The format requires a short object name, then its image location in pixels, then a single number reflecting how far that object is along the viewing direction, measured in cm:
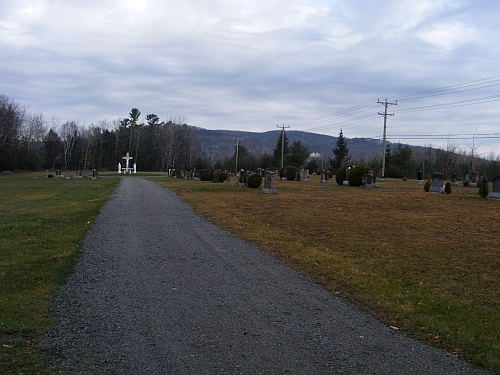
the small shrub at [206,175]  4193
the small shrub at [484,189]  2105
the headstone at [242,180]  3036
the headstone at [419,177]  4058
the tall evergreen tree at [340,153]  6575
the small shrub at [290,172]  4516
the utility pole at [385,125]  4664
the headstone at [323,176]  3850
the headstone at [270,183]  2459
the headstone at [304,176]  4311
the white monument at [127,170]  6651
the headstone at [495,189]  2050
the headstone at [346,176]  3406
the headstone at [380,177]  4227
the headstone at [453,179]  3641
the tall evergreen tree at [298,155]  7062
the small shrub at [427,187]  2652
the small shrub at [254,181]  2891
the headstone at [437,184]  2602
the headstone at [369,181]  3136
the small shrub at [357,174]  3278
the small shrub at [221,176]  3850
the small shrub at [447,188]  2458
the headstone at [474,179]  3373
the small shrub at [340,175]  3462
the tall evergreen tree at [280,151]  7157
